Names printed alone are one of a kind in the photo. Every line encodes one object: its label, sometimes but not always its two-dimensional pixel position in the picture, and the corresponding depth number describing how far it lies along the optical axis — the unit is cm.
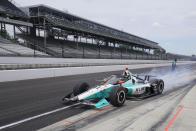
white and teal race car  543
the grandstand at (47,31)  2157
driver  674
